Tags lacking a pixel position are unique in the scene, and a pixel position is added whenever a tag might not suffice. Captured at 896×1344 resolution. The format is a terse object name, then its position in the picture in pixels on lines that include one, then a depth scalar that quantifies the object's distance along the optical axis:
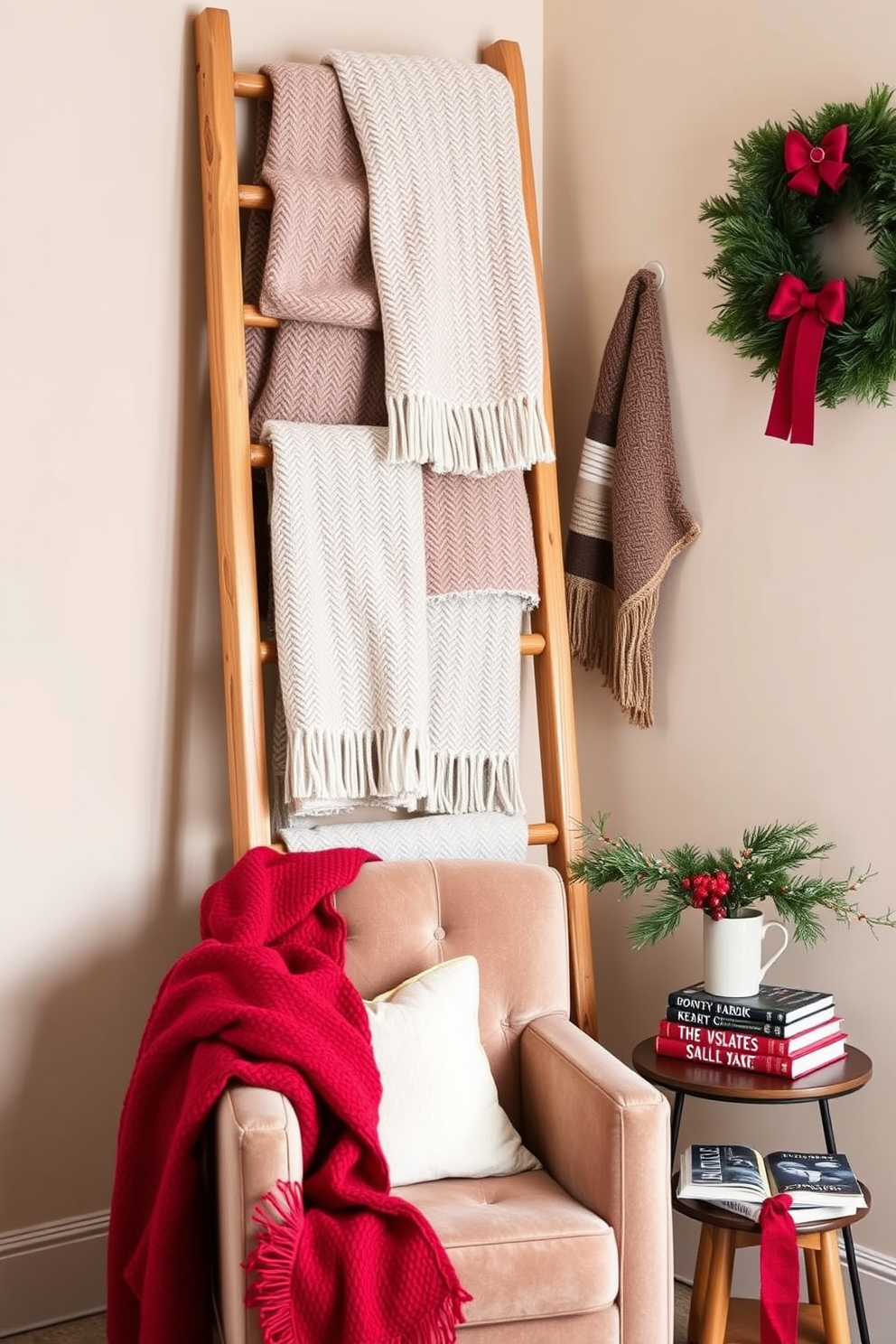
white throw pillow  1.67
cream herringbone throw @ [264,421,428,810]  1.98
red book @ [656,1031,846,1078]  1.72
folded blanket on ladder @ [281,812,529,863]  2.02
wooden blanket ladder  1.98
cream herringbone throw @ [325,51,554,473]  2.03
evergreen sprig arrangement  1.82
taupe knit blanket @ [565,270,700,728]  2.12
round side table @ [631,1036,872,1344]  1.68
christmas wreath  1.77
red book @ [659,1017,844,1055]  1.73
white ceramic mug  1.82
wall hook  2.17
